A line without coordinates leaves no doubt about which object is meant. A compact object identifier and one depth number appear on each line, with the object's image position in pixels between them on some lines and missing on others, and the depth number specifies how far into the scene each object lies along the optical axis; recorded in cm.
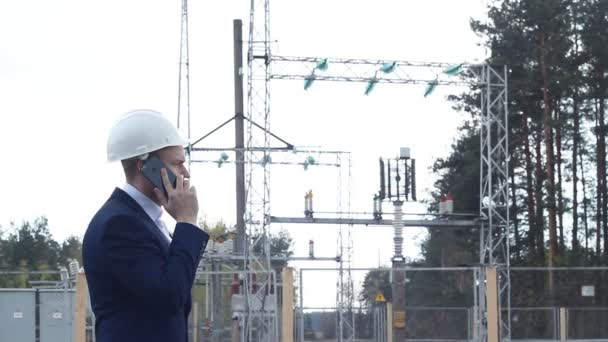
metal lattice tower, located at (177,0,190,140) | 3609
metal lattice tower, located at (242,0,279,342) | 2756
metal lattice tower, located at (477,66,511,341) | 3053
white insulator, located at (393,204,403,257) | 2391
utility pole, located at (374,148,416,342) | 2222
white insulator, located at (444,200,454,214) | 3231
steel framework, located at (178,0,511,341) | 2741
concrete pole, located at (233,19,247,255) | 3425
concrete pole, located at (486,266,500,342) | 1884
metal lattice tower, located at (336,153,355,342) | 2290
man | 308
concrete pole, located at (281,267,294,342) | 1847
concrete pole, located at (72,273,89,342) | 1795
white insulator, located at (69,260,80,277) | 2129
